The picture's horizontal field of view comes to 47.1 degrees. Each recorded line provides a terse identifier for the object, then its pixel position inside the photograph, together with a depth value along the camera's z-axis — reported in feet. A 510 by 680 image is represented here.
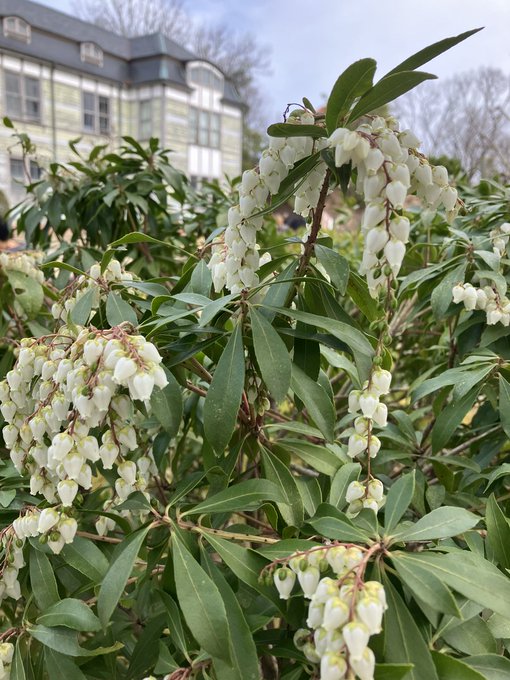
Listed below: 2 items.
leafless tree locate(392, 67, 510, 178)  48.99
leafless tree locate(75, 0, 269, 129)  89.45
